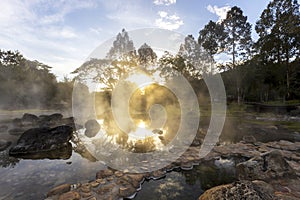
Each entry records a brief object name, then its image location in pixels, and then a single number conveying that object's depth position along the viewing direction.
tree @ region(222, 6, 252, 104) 20.66
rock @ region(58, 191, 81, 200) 3.15
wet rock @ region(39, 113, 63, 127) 12.95
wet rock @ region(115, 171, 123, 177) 4.17
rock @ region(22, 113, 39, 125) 13.07
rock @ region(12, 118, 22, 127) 12.54
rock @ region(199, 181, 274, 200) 2.46
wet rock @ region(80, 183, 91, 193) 3.45
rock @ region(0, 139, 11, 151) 6.79
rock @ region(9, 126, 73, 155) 6.34
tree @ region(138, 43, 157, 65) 27.82
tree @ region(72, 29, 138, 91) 27.64
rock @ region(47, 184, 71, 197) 3.36
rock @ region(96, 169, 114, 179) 4.16
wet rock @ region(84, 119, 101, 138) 9.80
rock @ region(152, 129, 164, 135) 9.72
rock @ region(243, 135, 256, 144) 7.35
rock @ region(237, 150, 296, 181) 3.80
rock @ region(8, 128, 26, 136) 9.90
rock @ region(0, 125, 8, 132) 10.62
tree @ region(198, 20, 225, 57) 22.38
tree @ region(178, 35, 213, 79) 24.16
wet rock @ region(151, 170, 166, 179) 4.17
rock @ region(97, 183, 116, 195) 3.40
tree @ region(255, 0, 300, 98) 18.59
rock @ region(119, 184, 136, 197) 3.36
